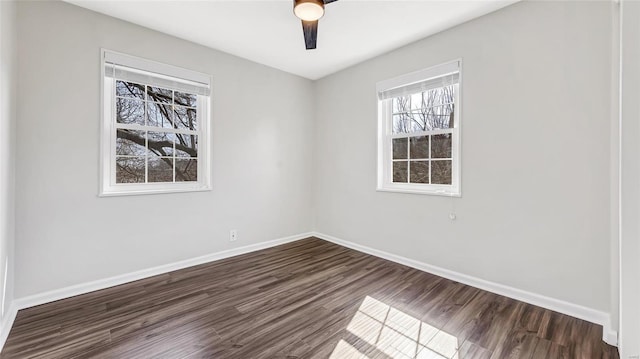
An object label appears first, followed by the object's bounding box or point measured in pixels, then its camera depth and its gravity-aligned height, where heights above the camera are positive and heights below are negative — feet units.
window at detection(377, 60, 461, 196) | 9.01 +1.80
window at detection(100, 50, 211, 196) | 8.39 +1.78
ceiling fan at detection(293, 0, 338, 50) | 5.84 +3.88
